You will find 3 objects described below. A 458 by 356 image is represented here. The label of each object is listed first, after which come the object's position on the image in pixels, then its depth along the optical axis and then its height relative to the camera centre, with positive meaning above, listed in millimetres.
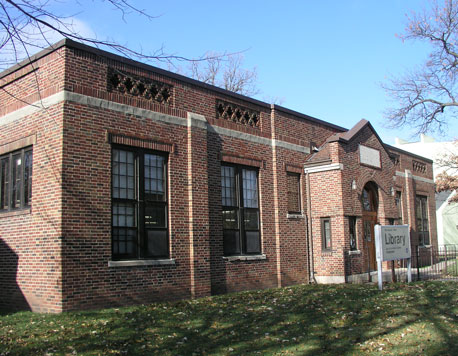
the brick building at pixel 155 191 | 11727 +1369
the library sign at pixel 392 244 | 15477 -317
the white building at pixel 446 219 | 41534 +1124
